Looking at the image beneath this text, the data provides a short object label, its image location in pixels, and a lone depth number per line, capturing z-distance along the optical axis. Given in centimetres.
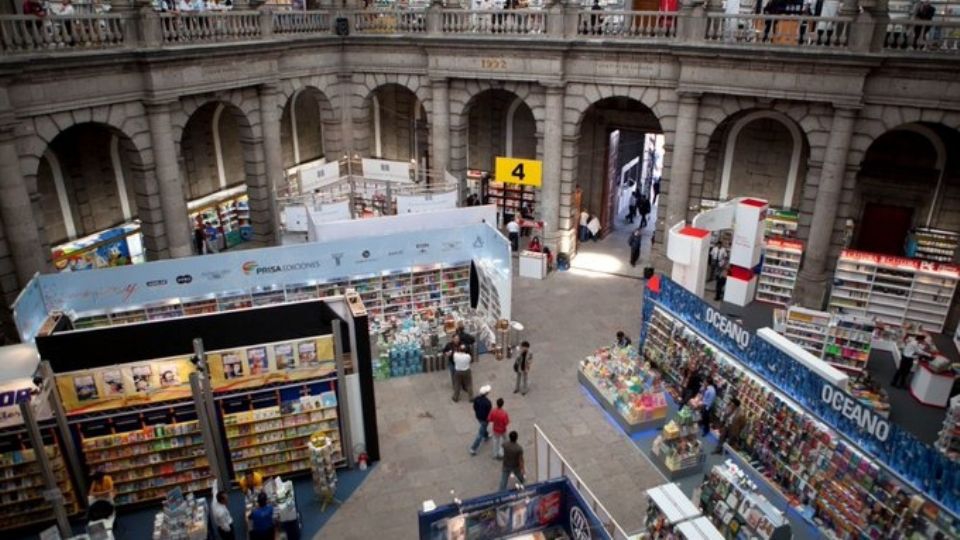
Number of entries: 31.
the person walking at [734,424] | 1484
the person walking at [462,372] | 1694
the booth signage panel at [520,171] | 2491
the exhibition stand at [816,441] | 1127
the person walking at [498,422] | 1481
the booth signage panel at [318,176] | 2320
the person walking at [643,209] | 2941
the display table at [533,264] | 2495
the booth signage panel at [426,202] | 2267
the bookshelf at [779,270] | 2189
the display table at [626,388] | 1609
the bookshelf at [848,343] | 1848
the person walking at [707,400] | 1563
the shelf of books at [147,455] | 1341
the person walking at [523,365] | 1729
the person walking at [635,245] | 2602
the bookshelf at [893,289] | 2016
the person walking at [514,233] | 2664
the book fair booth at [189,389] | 1302
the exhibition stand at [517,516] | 1073
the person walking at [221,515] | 1239
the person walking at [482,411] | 1538
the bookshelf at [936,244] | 2275
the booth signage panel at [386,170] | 2388
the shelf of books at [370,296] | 1727
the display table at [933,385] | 1702
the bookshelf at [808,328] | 1869
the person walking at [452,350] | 1747
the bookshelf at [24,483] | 1276
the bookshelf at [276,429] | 1398
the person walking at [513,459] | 1362
